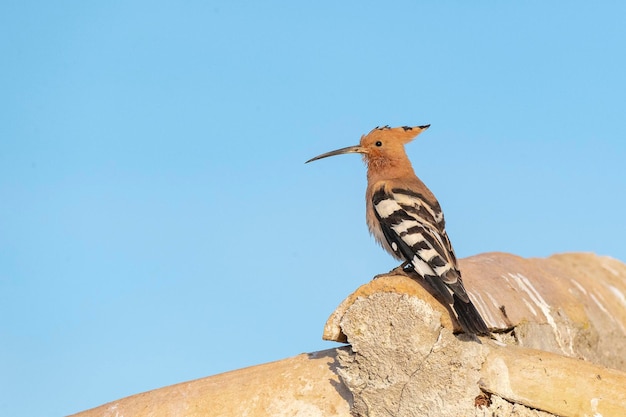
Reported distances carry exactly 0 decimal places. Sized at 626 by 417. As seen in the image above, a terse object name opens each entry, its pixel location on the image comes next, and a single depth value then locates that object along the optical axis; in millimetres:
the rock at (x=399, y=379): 9602
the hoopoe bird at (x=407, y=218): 10391
